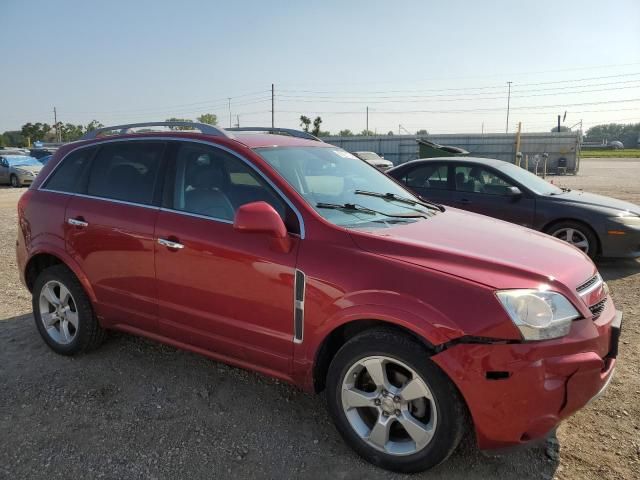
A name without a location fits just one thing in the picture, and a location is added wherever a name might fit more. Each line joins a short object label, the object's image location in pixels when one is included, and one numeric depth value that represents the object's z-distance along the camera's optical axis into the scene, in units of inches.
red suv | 92.5
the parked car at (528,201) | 260.7
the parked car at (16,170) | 811.4
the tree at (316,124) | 2094.0
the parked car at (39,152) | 948.1
